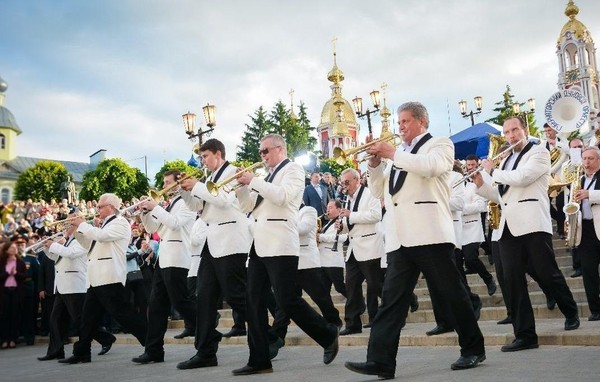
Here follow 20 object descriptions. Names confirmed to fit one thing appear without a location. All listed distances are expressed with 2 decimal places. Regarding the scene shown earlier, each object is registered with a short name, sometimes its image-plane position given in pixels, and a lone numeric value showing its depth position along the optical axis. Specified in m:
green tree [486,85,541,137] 60.62
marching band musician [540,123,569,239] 12.72
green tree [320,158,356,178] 31.86
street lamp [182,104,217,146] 20.91
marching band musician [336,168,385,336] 9.65
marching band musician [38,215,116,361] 10.48
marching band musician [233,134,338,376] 6.64
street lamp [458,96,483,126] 31.16
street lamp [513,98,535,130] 36.72
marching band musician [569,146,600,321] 8.11
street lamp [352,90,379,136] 23.92
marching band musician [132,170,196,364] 8.50
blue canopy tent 21.88
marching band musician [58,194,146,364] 9.16
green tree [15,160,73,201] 38.88
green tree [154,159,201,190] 50.44
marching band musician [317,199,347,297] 11.39
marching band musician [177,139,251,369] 7.42
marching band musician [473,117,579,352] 6.78
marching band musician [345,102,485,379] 5.55
